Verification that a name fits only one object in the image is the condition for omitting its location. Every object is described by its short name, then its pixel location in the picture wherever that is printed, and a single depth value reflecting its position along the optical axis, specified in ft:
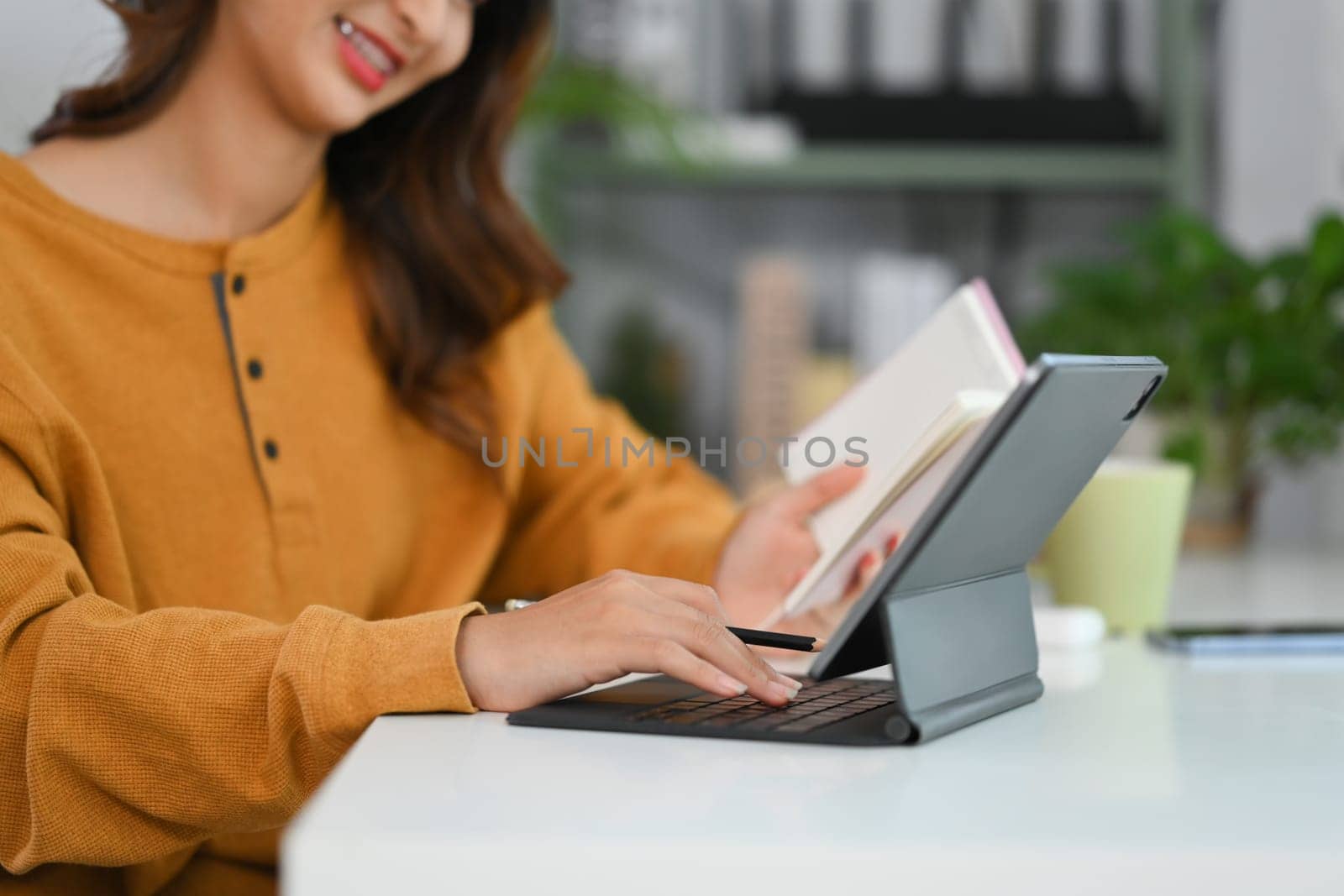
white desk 5.60
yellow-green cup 7.92
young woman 6.53
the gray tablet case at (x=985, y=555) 6.24
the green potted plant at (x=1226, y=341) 10.21
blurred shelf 15.49
